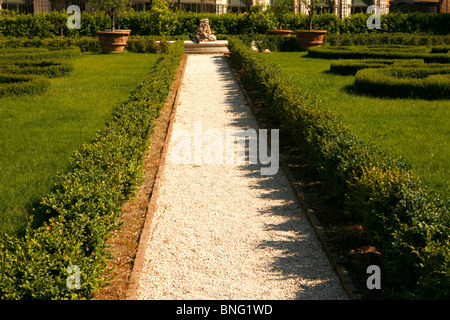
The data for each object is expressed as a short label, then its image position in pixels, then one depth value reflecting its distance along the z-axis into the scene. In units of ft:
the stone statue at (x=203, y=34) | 85.08
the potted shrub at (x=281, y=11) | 93.86
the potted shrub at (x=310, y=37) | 87.20
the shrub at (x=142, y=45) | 84.28
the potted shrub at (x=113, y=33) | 80.38
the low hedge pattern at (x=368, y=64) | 53.31
